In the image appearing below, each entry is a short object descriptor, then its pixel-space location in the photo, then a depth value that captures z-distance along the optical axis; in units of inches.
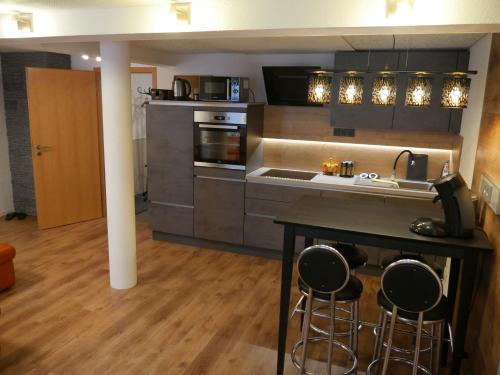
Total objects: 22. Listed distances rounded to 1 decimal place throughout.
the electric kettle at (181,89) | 185.3
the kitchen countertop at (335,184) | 153.8
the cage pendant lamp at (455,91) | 100.0
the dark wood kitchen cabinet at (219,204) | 180.5
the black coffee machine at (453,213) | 89.1
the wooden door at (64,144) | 202.7
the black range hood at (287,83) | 174.7
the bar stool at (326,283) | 89.4
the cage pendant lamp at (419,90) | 101.6
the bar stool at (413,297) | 83.0
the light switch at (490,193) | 86.0
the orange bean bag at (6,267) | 143.0
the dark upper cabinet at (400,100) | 152.8
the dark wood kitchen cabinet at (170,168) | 182.7
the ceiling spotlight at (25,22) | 125.1
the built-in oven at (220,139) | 175.5
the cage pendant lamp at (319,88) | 111.3
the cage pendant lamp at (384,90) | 104.9
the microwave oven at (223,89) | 175.5
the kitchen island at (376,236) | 87.5
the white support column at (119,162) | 132.1
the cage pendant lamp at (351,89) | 107.5
